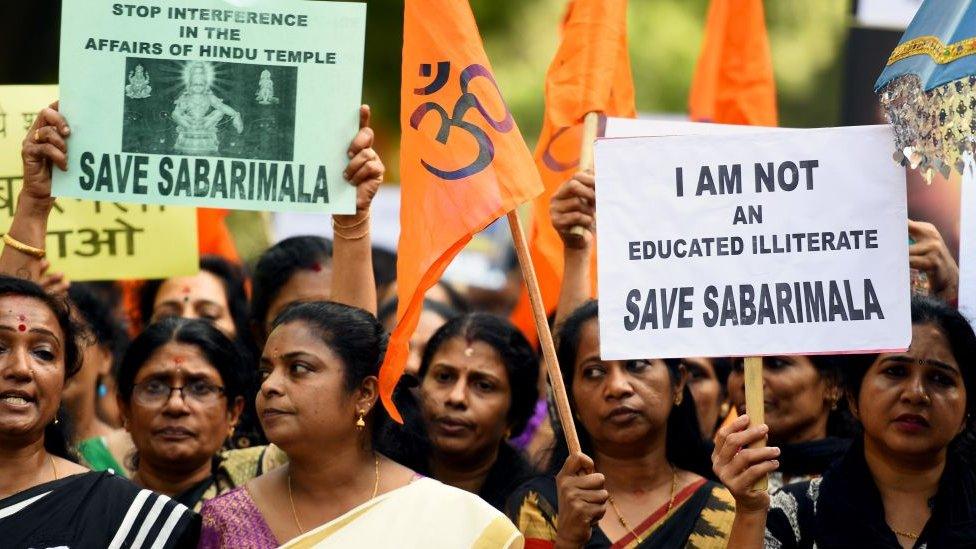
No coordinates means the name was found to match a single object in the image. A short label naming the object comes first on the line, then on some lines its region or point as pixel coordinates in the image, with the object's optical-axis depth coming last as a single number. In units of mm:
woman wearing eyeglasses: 10708
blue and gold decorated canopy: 8152
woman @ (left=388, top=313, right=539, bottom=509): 11102
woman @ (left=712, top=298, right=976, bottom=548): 9191
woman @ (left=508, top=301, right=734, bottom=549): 9677
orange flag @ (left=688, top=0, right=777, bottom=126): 14083
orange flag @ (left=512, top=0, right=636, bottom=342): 11656
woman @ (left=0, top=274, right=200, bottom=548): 8736
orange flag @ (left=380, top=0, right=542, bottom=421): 9464
